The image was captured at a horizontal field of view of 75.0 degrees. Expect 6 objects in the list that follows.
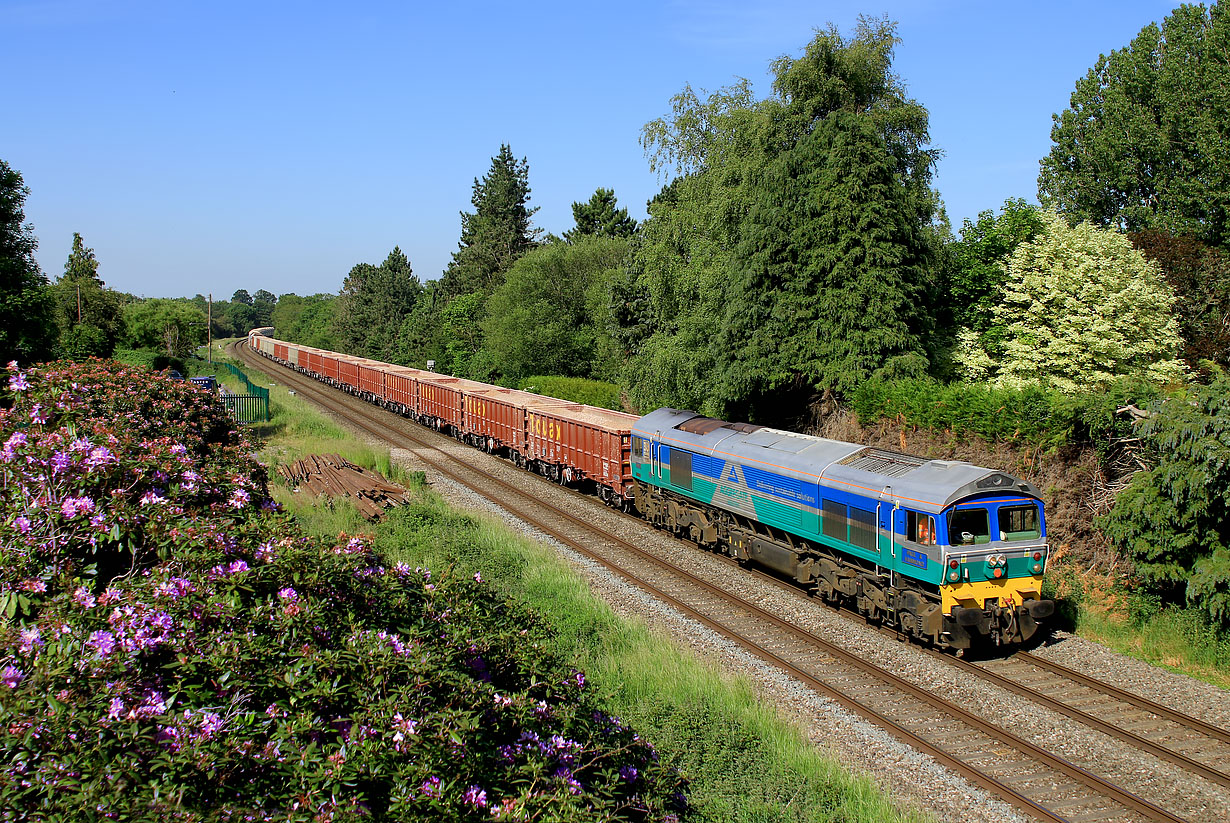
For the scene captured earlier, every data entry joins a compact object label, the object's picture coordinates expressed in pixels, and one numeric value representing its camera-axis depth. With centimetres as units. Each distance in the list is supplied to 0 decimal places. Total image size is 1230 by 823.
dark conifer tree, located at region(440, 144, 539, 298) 7325
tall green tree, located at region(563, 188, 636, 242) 6531
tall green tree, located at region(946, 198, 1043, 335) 2891
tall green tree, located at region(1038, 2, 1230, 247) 3878
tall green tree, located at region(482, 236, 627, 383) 4869
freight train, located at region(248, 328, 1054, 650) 1273
